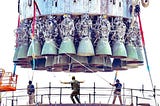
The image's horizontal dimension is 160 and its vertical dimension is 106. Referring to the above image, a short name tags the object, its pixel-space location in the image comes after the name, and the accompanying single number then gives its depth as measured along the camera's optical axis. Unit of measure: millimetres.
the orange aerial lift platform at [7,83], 56219
